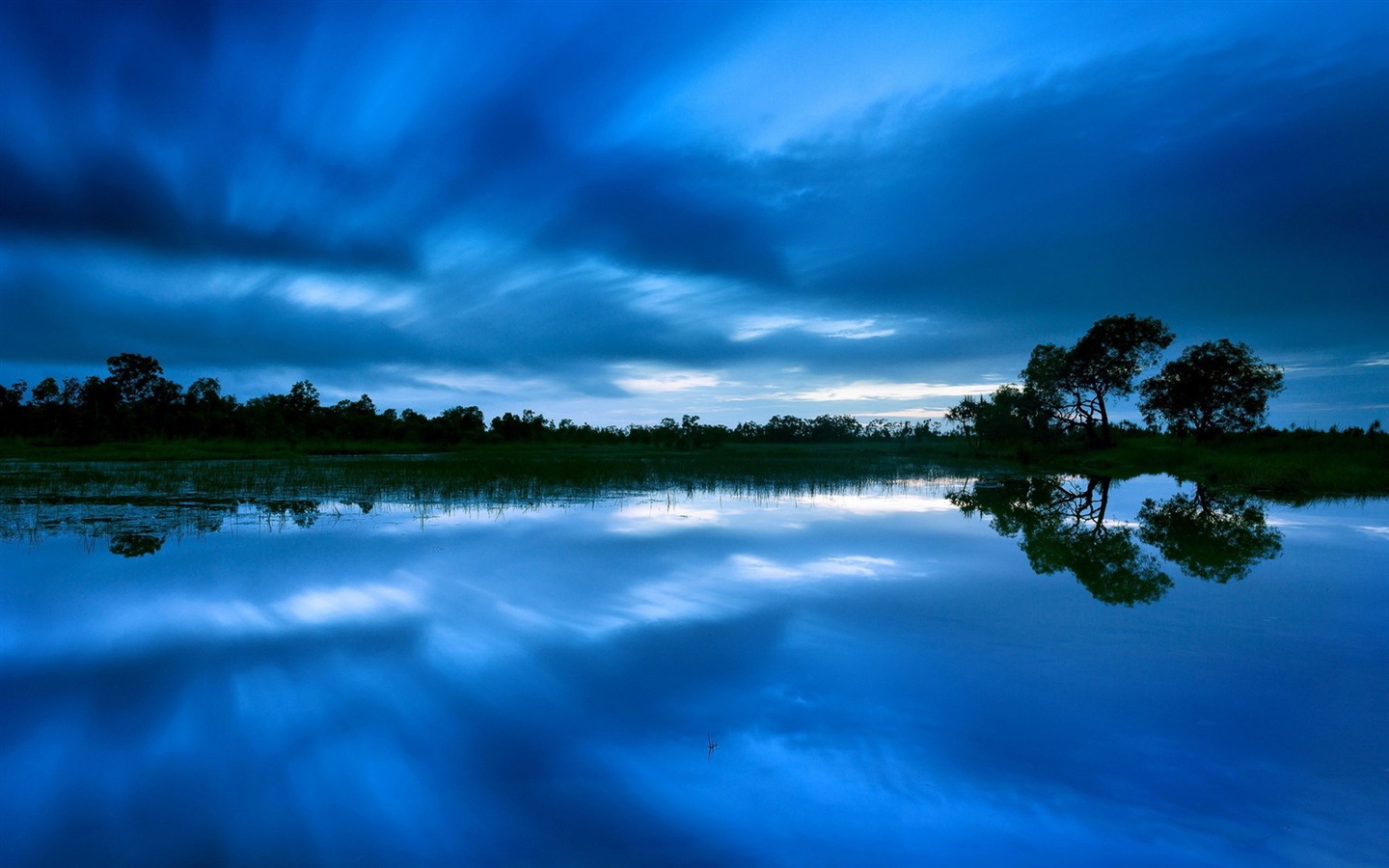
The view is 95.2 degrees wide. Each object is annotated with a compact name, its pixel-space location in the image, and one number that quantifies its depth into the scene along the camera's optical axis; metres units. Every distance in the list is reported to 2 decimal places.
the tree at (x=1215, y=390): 40.41
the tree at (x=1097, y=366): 43.91
